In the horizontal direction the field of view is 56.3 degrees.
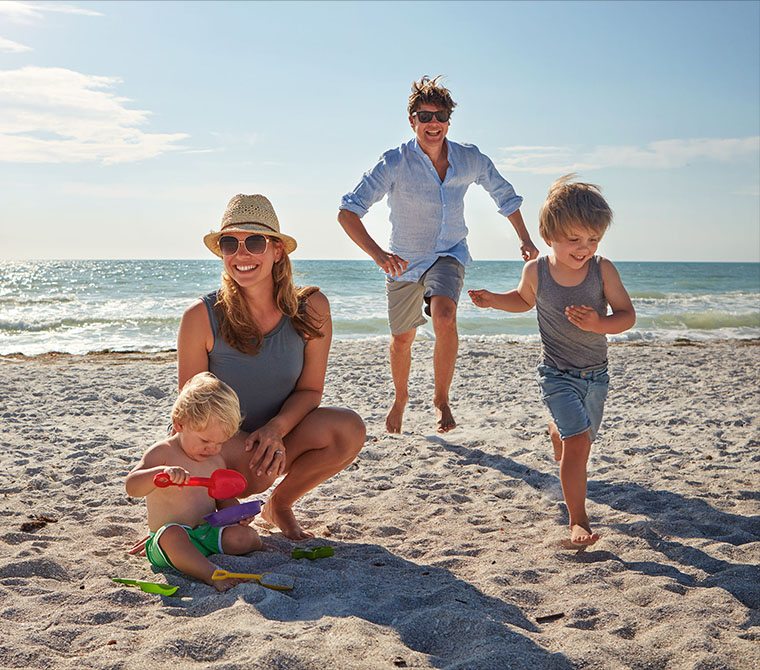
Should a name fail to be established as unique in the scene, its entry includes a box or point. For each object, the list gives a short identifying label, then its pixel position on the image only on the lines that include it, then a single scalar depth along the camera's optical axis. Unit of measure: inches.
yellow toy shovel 104.1
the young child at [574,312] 130.9
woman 125.3
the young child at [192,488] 107.9
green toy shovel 103.0
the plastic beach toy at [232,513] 115.5
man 202.1
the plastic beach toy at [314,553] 122.0
